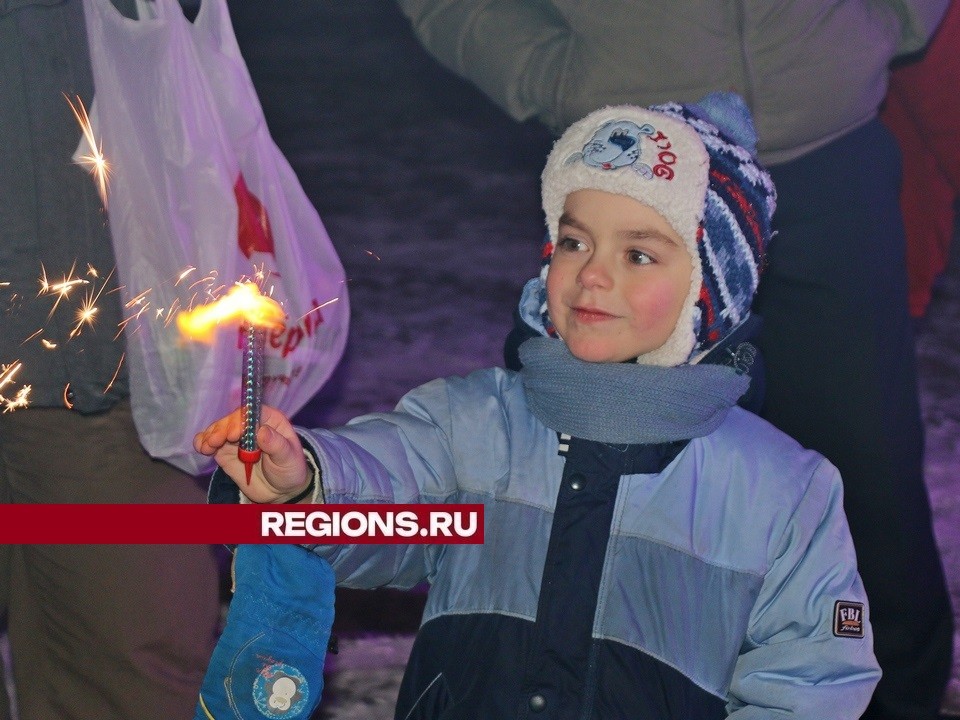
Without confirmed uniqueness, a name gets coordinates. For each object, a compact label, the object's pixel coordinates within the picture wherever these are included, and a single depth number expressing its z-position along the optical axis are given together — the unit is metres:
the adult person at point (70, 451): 3.47
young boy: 3.22
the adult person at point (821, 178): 3.62
